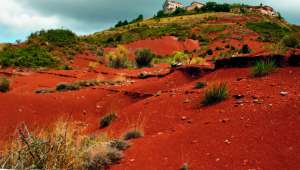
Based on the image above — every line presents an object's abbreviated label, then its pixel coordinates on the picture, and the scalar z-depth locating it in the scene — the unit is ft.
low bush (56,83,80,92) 60.29
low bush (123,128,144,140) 31.30
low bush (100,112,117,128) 40.88
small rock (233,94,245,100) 35.91
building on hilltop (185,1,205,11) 299.17
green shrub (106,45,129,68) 101.29
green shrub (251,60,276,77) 41.52
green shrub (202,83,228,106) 36.22
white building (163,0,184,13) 330.87
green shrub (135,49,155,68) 98.63
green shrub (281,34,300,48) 50.98
